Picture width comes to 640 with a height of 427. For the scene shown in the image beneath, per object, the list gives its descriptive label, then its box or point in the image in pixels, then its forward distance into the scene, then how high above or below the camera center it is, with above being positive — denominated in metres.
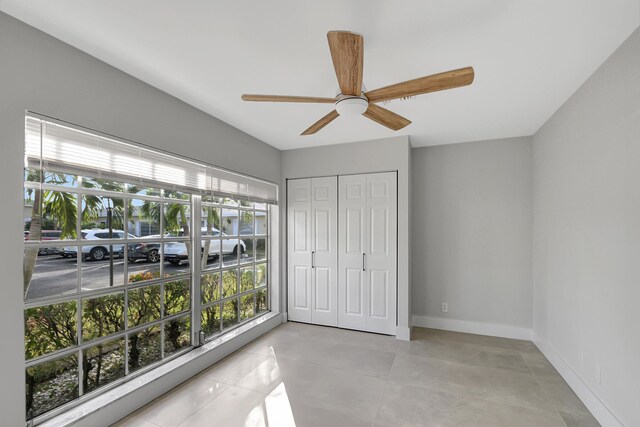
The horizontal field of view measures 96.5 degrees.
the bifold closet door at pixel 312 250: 4.12 -0.50
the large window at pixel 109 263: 1.82 -0.38
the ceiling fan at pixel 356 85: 1.35 +0.77
